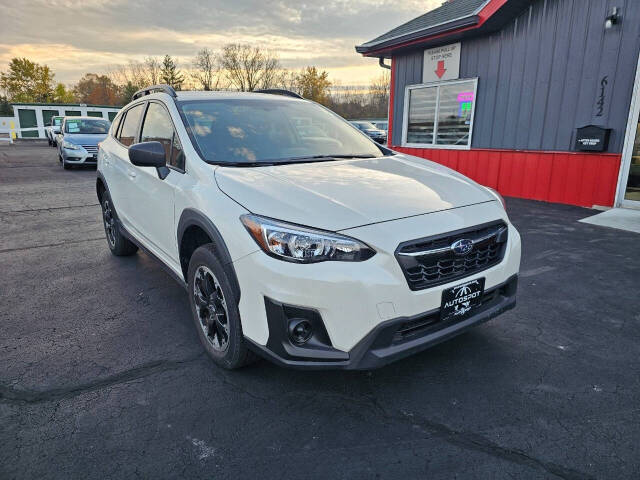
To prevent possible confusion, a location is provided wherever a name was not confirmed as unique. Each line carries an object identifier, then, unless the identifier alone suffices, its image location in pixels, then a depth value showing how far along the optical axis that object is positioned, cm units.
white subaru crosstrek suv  203
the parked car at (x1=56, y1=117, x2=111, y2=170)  1359
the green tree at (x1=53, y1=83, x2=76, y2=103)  6288
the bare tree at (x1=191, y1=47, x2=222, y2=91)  5916
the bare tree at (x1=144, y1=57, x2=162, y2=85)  6444
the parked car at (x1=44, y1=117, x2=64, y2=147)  2359
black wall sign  706
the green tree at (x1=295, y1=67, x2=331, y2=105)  5522
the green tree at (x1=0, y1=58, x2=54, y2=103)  5544
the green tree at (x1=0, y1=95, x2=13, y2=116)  4663
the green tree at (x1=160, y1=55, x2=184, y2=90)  6329
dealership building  700
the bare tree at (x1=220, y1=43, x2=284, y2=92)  5700
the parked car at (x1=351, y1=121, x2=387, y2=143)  2208
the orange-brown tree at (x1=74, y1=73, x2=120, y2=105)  7150
